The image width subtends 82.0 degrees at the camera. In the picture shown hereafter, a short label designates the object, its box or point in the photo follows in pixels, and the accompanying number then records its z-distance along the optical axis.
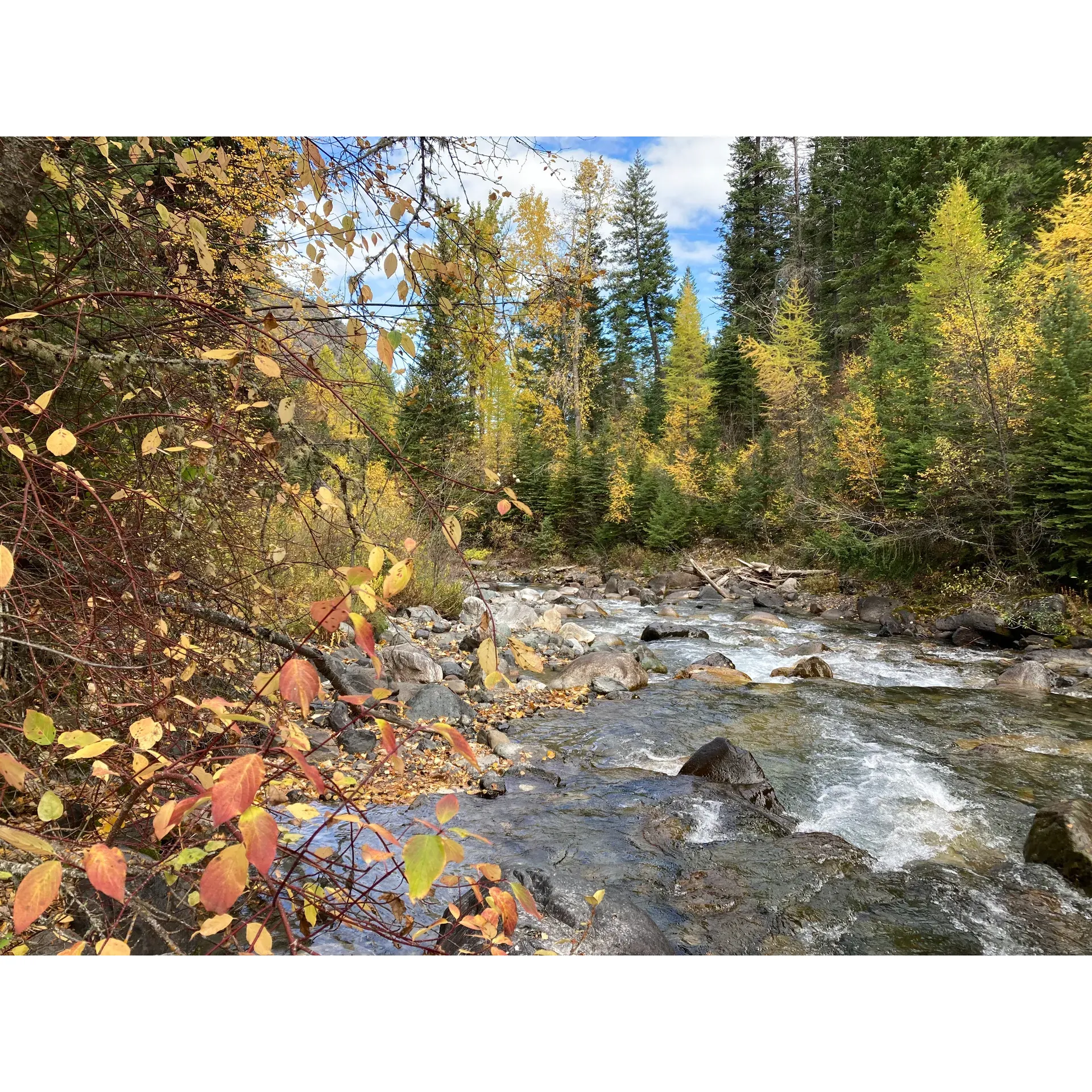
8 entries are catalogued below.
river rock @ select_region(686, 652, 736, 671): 6.04
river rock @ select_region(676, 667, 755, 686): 5.60
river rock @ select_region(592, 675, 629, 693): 5.24
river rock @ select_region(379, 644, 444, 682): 4.86
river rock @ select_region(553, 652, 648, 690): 5.45
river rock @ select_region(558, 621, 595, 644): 7.15
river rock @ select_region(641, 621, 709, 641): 7.64
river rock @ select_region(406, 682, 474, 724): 4.18
